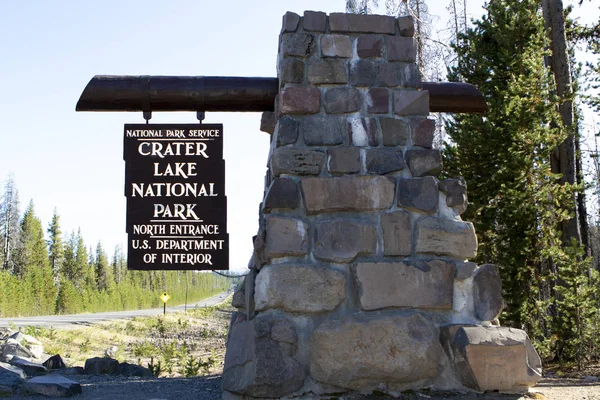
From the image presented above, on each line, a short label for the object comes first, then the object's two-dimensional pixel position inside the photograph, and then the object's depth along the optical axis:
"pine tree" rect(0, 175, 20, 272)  54.31
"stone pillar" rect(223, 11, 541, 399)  3.48
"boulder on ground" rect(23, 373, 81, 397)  4.47
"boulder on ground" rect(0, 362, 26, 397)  4.69
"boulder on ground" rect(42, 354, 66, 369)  7.26
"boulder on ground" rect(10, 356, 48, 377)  6.62
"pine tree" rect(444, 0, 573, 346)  9.92
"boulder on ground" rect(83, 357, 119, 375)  6.88
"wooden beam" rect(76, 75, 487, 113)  4.34
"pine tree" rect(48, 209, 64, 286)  54.03
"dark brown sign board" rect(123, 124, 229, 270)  4.36
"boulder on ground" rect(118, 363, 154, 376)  7.23
